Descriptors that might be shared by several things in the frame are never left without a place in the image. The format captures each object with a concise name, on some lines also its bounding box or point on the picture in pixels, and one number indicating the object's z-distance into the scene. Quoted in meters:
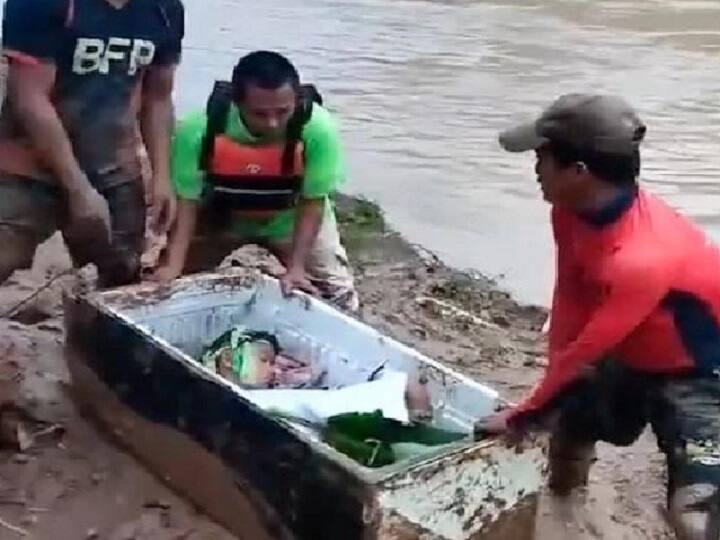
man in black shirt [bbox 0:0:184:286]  4.91
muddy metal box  3.91
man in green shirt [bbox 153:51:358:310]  5.25
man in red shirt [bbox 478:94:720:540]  3.96
